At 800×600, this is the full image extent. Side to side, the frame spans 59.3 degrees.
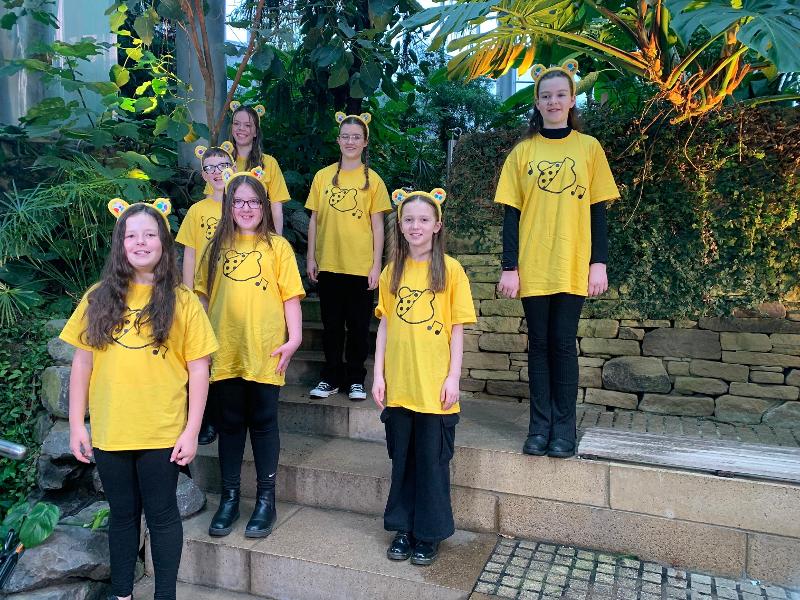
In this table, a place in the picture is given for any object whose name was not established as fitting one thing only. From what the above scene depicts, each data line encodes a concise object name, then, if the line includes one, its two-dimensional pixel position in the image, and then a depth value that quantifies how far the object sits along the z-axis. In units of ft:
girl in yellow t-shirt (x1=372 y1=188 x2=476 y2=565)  9.09
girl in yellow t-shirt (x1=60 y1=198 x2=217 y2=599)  8.09
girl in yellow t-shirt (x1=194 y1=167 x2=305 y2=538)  9.91
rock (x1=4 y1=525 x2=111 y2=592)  9.84
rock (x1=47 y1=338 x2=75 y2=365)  13.17
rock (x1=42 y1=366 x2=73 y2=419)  12.73
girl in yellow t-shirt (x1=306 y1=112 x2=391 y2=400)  13.17
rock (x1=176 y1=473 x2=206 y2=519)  10.83
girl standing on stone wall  10.14
